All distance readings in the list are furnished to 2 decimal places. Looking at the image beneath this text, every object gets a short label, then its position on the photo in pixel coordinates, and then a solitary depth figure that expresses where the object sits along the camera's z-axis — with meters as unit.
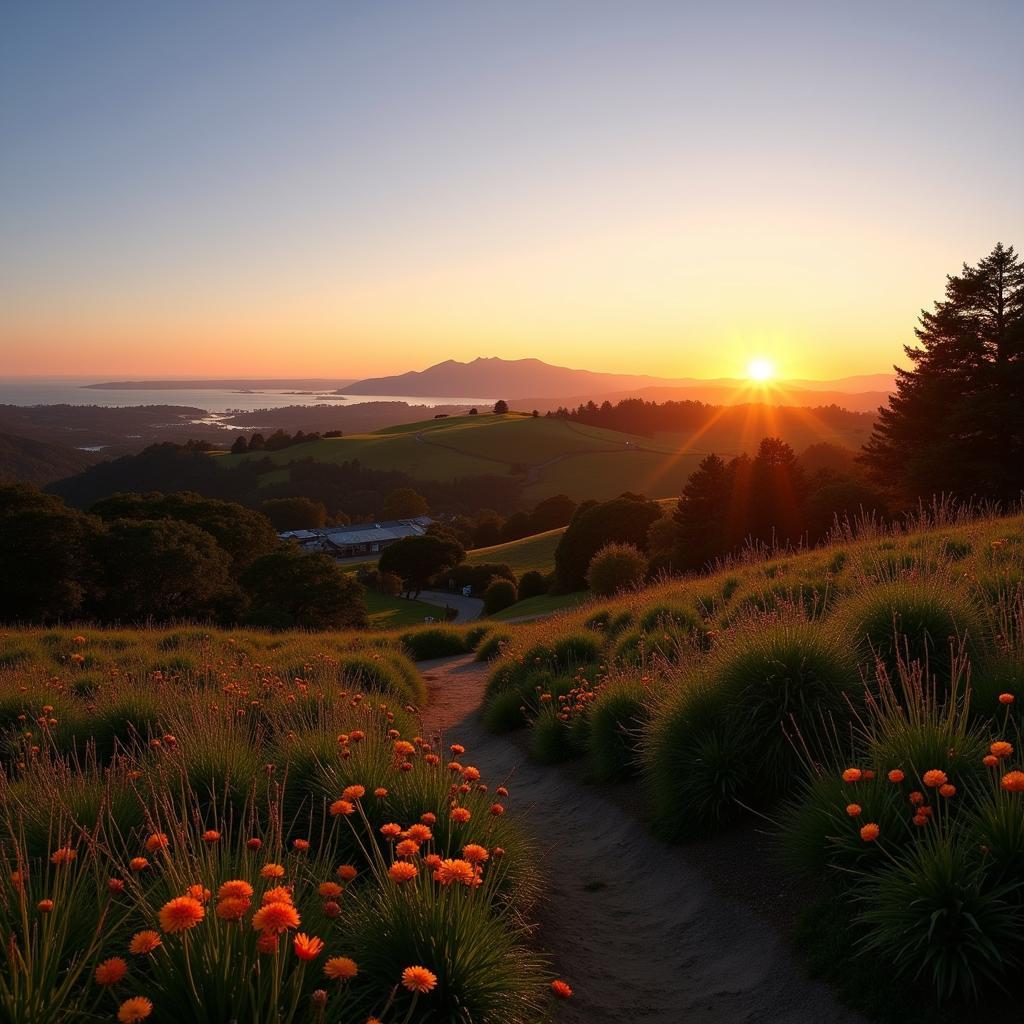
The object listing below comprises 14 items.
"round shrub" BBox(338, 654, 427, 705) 12.73
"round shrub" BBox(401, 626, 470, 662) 23.45
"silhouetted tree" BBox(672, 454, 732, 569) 34.75
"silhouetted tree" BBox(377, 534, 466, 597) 60.72
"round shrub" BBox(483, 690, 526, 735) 11.38
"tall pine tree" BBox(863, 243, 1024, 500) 29.84
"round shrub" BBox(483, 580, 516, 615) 44.97
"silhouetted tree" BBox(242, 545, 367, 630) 36.78
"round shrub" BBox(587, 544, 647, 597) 30.19
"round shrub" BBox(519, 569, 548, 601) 46.94
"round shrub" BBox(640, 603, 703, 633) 10.69
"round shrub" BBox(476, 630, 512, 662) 19.88
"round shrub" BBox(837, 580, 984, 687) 6.23
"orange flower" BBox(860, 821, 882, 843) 3.52
